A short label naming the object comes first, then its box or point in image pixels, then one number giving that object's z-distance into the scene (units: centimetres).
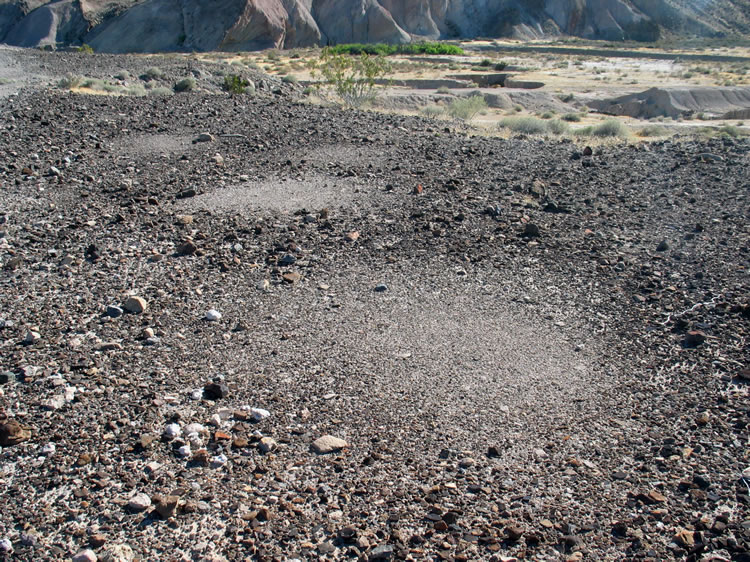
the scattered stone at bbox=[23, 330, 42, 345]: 498
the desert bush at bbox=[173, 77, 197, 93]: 2094
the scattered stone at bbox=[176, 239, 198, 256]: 687
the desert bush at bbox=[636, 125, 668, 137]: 1956
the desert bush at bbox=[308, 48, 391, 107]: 2161
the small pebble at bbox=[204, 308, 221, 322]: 550
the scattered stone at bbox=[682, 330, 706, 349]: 526
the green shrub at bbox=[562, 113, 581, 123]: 2522
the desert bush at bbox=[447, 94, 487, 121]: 2119
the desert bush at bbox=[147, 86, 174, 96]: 1863
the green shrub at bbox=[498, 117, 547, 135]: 1745
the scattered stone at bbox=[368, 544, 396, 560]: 317
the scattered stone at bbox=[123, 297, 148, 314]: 558
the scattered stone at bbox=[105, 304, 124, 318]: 549
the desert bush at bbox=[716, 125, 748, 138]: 1904
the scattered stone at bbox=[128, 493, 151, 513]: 337
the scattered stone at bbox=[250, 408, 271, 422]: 418
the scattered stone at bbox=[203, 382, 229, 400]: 438
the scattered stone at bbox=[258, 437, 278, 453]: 389
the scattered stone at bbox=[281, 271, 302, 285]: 631
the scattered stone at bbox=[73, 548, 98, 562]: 303
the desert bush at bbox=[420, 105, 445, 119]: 2035
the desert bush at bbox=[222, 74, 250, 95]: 2053
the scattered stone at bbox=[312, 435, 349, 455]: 390
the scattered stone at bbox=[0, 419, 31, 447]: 381
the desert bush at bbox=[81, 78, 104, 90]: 1909
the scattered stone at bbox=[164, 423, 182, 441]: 395
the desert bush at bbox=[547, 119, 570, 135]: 1784
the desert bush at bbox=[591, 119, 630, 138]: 1808
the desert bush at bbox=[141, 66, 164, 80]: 2188
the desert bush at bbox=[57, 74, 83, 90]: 1872
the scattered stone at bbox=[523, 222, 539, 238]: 757
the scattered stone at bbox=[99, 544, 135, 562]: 307
